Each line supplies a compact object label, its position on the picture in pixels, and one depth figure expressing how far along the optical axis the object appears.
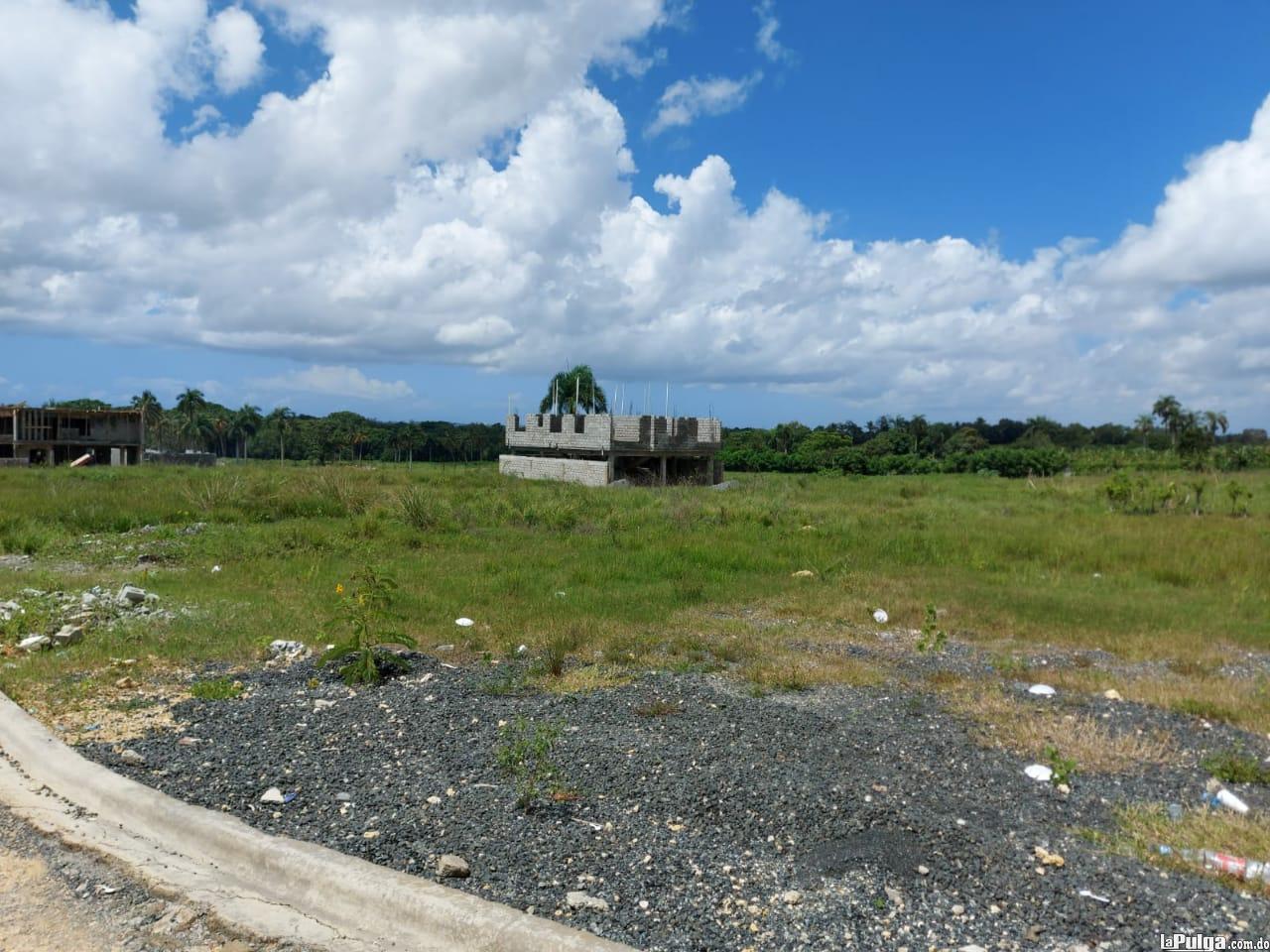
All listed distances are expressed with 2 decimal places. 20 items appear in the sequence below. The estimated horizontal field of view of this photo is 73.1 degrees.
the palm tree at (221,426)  91.12
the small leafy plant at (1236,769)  4.61
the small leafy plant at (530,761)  4.06
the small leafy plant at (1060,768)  4.44
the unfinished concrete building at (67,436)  47.00
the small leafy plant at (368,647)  5.90
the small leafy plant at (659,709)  5.35
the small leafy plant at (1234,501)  20.38
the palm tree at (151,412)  77.75
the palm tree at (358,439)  85.50
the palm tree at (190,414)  83.81
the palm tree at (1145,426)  67.29
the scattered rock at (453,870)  3.36
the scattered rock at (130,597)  8.40
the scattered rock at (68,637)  7.05
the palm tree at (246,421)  92.81
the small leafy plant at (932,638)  7.62
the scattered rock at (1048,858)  3.51
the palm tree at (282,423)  87.22
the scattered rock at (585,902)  3.15
